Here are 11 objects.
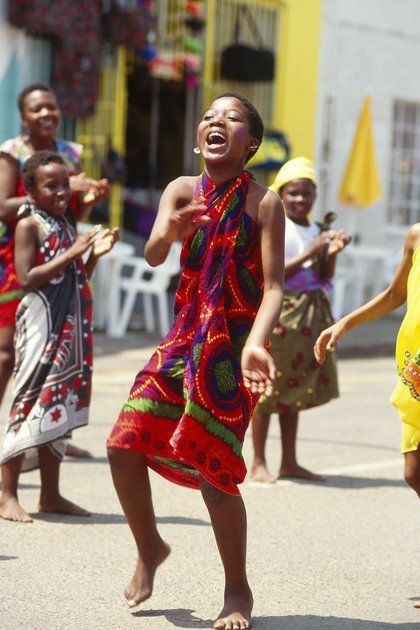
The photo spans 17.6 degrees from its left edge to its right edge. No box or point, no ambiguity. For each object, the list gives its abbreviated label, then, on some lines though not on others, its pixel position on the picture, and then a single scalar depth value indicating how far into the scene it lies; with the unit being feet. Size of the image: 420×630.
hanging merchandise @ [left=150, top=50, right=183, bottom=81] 54.49
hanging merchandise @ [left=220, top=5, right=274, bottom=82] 57.26
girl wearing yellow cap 24.79
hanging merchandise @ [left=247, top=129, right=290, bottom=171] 57.82
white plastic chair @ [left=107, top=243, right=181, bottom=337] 48.19
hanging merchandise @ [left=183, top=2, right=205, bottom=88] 55.52
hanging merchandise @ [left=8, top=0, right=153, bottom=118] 46.98
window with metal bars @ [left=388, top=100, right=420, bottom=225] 66.33
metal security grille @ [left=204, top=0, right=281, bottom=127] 57.72
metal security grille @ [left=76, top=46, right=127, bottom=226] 51.93
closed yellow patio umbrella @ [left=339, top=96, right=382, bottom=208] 61.57
